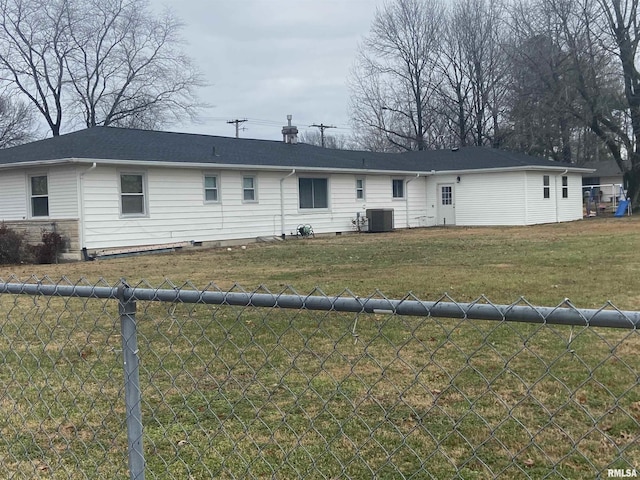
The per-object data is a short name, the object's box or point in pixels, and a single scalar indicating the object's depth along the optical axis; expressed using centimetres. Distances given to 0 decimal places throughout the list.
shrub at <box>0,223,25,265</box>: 1625
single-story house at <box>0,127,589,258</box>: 1781
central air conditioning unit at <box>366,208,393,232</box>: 2623
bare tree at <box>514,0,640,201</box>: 3134
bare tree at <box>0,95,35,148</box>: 4159
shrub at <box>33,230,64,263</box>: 1689
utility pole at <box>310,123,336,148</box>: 5759
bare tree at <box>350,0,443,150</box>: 4306
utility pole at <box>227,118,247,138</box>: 5585
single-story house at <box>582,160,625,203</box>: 5036
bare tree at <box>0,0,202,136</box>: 3559
